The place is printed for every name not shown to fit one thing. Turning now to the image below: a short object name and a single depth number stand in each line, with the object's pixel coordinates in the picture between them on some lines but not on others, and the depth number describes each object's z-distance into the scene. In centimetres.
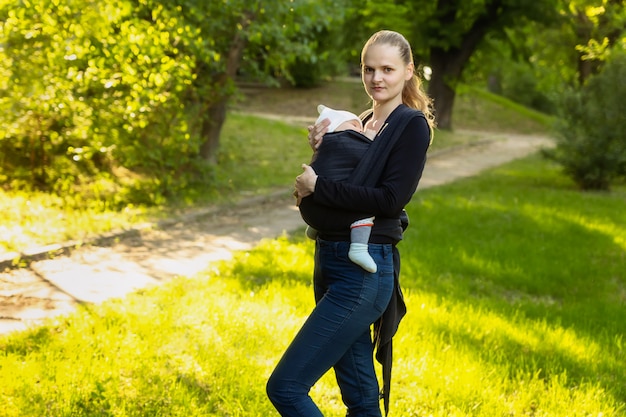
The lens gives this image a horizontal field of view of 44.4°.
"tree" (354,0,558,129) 2342
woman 283
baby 282
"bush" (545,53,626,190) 1393
